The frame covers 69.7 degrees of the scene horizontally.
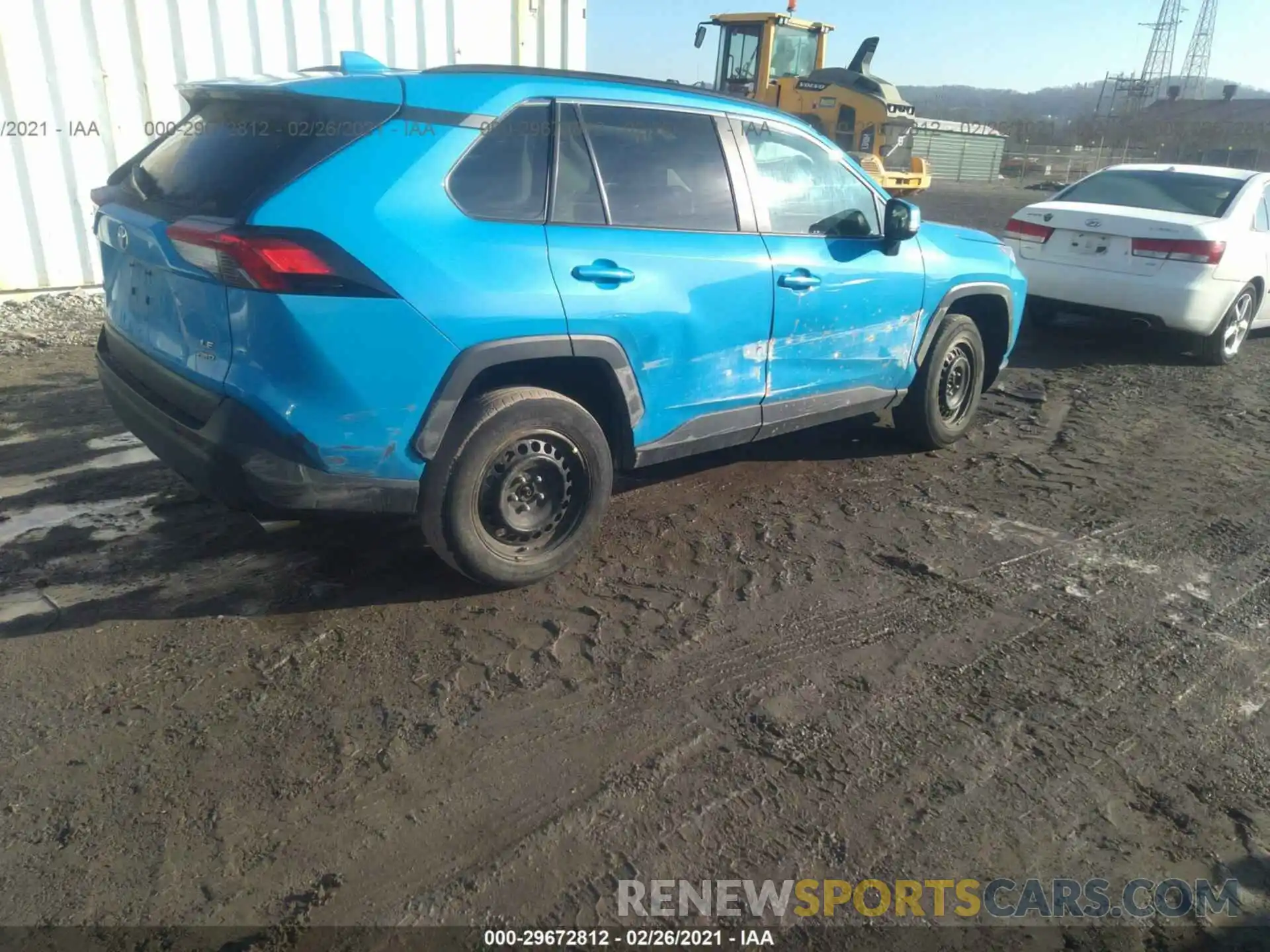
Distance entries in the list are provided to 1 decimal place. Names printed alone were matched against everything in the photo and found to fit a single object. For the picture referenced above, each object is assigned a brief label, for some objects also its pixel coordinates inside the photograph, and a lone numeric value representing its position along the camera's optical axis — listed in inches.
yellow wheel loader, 707.4
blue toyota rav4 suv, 115.8
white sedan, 291.7
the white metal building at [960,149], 1350.9
